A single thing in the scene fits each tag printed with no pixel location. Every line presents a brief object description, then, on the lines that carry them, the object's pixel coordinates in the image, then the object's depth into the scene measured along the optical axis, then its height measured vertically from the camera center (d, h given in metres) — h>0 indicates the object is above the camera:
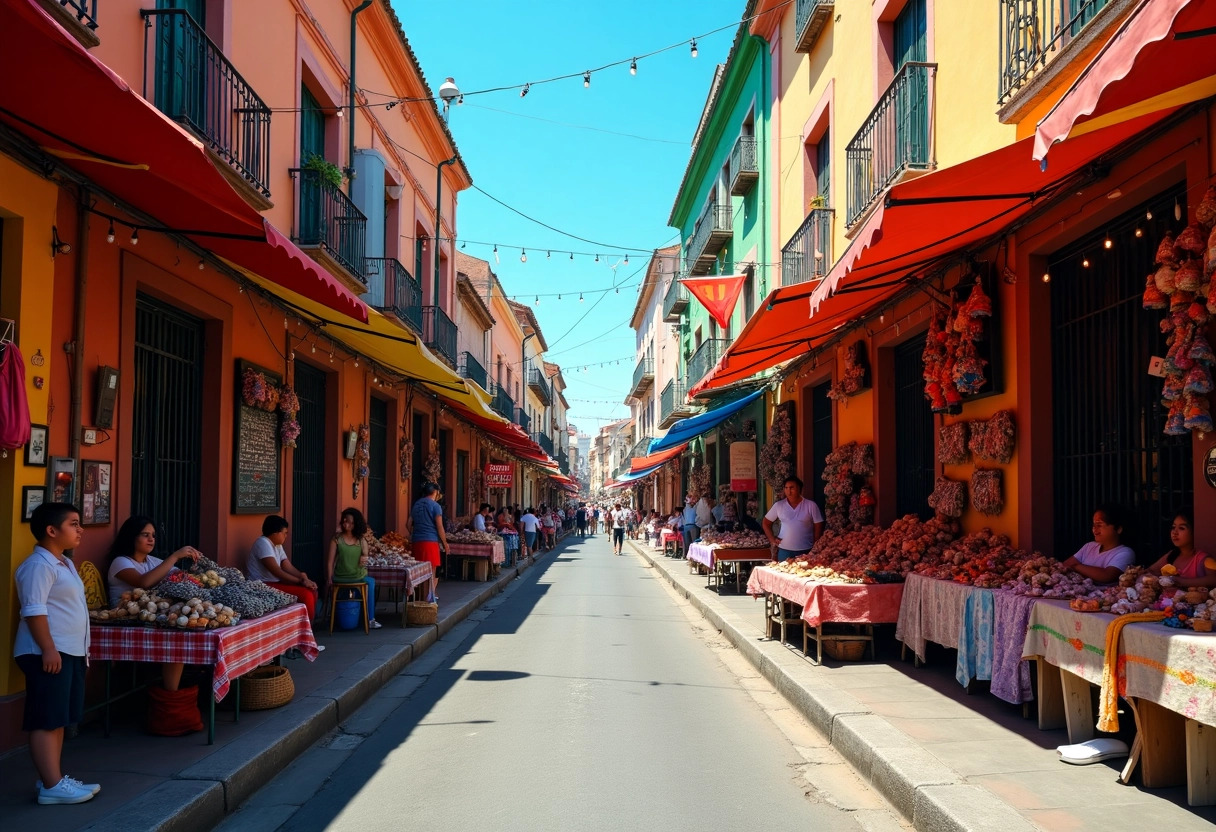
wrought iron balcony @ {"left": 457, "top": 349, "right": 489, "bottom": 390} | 25.55 +3.02
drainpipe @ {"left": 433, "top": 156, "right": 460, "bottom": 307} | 20.05 +6.14
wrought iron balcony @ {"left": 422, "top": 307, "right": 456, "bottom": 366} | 18.45 +2.97
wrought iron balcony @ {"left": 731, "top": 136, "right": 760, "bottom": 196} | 18.61 +6.19
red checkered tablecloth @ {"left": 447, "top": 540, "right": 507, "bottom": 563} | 17.44 -1.35
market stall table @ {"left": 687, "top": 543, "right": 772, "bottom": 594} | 15.41 -1.32
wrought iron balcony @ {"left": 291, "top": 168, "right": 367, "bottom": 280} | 11.39 +3.21
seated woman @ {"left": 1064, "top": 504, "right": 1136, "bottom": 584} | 6.05 -0.48
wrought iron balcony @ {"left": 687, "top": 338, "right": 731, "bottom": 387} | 22.06 +2.93
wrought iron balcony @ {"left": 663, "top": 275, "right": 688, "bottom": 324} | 29.98 +5.70
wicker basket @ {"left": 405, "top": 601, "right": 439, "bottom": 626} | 11.28 -1.63
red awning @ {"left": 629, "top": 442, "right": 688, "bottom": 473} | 32.51 +0.60
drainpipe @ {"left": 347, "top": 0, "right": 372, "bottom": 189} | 13.42 +4.75
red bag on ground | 5.96 -1.49
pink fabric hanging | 5.35 +0.40
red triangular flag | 18.08 +3.56
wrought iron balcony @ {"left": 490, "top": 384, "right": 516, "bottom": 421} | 30.72 +2.46
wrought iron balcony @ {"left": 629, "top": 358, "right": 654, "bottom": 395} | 47.24 +5.19
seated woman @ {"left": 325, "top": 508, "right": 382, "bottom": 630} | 10.62 -0.89
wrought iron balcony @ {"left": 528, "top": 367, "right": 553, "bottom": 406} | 49.50 +4.97
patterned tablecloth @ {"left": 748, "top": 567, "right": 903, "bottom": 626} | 8.38 -1.10
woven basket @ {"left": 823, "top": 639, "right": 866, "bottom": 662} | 8.70 -1.57
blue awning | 18.77 +1.13
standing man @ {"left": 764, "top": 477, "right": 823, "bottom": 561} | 11.87 -0.52
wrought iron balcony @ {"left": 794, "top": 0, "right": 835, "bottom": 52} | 13.56 +6.69
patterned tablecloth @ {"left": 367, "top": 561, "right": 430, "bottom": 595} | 11.27 -1.20
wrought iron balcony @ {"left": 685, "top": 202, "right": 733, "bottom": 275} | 22.22 +5.88
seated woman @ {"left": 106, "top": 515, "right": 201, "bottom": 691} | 6.50 -0.60
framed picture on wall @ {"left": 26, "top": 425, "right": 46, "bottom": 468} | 5.78 +0.16
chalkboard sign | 9.45 +0.17
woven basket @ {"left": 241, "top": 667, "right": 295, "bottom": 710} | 6.72 -1.53
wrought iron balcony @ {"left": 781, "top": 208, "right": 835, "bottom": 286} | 13.56 +3.44
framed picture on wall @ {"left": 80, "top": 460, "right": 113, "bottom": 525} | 6.44 -0.13
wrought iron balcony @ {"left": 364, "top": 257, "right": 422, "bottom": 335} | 13.95 +2.92
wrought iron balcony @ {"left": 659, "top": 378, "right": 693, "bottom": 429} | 29.07 +2.48
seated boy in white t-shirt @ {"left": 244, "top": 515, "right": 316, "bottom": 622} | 9.33 -0.90
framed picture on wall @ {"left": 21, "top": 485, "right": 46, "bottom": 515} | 5.70 -0.16
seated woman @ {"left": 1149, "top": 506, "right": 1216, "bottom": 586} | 5.10 -0.44
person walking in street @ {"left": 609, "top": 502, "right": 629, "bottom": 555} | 32.75 -1.84
